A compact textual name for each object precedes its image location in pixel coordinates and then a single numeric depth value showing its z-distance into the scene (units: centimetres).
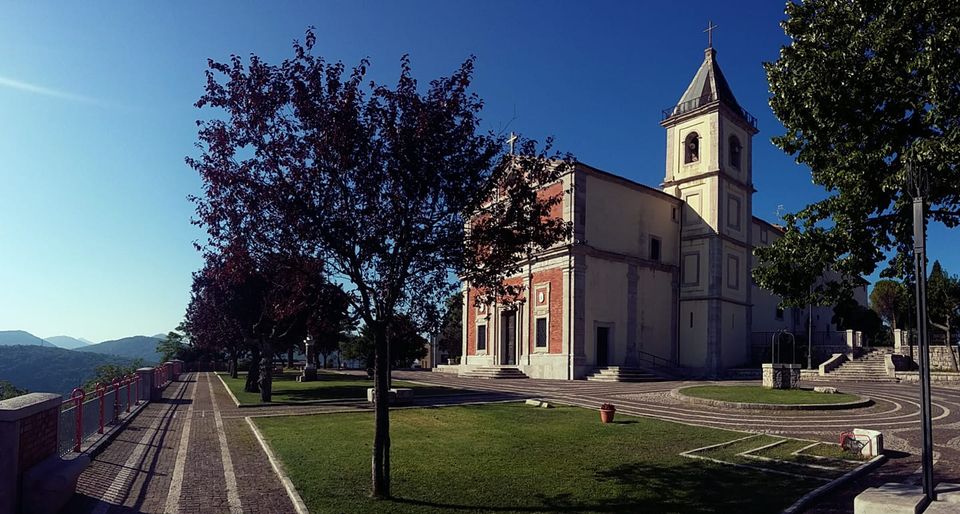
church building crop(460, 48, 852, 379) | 3956
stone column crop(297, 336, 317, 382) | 3745
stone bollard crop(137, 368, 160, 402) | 2310
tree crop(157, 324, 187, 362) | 6328
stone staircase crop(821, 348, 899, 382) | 3519
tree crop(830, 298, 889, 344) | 5772
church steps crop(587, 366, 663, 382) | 3625
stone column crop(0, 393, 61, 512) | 688
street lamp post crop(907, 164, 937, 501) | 689
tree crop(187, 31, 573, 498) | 827
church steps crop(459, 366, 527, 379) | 4028
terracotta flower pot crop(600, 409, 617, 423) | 1611
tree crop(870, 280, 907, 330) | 6050
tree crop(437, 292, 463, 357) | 7094
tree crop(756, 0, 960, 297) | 813
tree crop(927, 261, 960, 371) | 4162
